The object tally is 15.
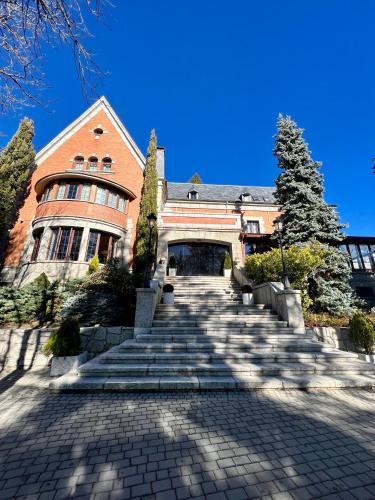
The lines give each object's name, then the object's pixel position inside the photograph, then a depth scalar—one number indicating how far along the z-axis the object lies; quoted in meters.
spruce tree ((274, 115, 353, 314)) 10.73
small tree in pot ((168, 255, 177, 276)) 15.19
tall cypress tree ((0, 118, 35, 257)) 14.65
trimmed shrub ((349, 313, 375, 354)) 6.68
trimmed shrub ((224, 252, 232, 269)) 14.86
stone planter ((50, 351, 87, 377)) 5.64
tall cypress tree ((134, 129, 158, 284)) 14.45
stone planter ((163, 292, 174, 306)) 9.41
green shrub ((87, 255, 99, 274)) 12.93
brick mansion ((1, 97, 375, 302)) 14.16
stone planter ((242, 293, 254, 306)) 9.69
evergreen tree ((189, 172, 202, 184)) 39.30
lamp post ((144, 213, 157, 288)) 8.02
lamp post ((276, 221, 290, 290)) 8.01
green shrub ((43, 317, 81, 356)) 5.74
